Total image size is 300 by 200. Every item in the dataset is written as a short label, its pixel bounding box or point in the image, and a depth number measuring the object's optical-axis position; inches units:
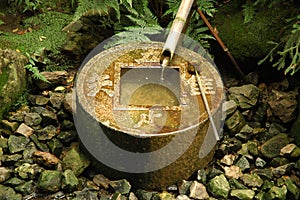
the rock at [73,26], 188.7
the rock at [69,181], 147.9
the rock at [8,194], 145.3
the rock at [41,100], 172.7
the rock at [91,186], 151.0
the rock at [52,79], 177.4
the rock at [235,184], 152.3
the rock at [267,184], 151.4
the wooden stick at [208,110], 143.8
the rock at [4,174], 149.1
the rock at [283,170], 156.1
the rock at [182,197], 148.2
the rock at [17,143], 157.6
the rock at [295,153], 158.4
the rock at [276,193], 146.4
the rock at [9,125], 162.6
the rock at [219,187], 149.8
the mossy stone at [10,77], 166.2
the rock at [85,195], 147.8
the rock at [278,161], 158.2
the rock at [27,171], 150.8
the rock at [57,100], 171.3
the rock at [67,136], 162.2
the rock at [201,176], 152.7
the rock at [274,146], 160.9
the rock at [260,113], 172.6
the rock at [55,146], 159.0
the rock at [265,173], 155.2
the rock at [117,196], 146.9
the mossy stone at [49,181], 147.0
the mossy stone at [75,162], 153.2
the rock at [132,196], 147.6
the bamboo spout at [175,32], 147.2
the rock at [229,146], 161.2
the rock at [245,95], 172.1
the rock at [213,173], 154.2
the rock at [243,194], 148.7
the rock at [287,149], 158.7
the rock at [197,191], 149.0
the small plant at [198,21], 174.4
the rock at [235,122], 166.2
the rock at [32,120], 166.2
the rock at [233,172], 156.3
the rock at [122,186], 148.3
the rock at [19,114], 166.1
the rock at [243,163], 159.2
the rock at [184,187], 150.5
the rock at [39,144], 160.0
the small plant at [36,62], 173.6
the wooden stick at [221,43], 170.7
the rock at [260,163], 160.3
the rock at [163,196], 148.2
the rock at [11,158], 154.3
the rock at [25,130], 162.2
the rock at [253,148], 162.9
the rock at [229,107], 167.2
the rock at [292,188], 149.4
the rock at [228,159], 159.3
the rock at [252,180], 153.1
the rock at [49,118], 166.1
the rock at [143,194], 148.2
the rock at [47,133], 162.4
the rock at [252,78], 182.1
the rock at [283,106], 168.1
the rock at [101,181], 151.5
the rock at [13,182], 148.7
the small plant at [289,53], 163.5
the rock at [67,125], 164.4
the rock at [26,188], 148.0
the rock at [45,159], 154.4
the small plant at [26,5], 195.0
